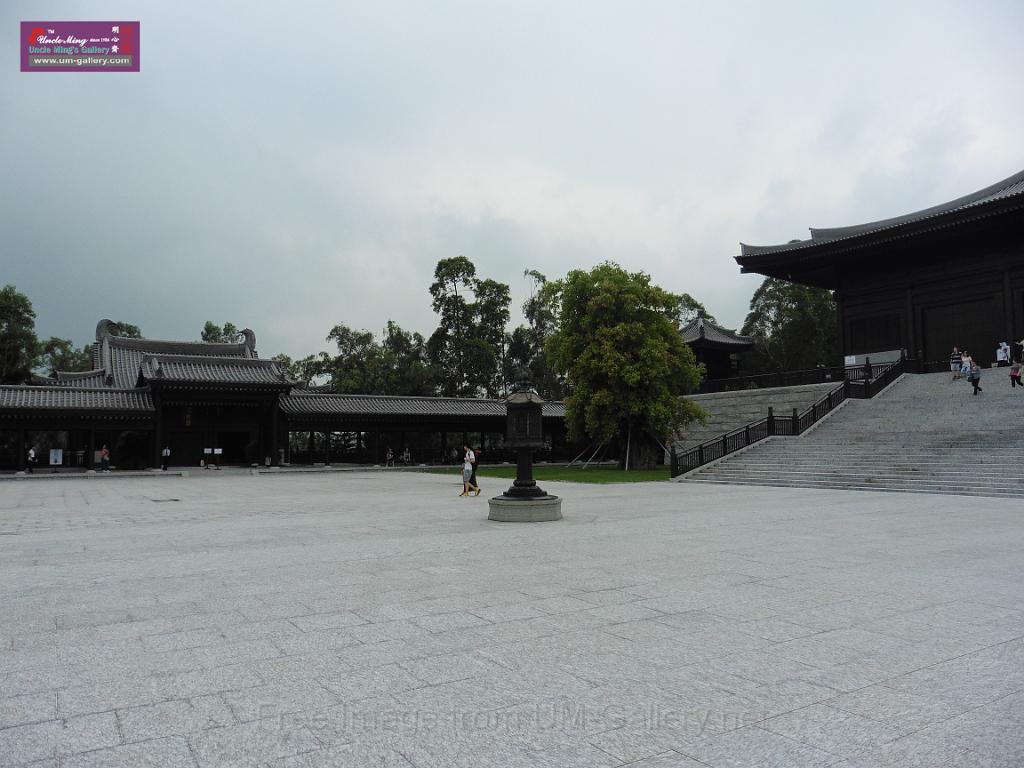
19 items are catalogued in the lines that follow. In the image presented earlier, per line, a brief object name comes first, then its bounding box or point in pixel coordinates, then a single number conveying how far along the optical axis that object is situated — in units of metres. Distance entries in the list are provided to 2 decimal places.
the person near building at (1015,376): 23.34
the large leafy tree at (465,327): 47.34
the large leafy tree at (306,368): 45.62
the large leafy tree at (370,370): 43.50
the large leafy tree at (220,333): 52.03
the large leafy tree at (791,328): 48.56
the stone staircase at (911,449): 16.81
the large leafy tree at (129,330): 59.00
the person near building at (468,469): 17.39
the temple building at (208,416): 29.78
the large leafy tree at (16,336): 38.50
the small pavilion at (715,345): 41.88
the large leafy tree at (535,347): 47.16
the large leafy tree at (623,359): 25.02
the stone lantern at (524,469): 11.50
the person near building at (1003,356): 27.31
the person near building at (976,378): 23.75
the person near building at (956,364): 26.75
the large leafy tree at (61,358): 52.66
